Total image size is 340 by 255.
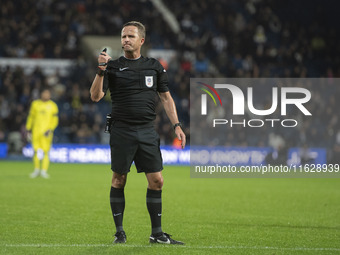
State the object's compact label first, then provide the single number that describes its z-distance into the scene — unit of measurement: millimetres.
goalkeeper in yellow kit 34375
